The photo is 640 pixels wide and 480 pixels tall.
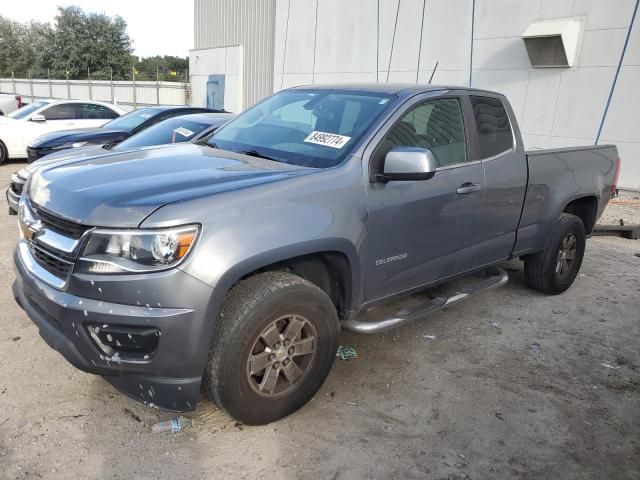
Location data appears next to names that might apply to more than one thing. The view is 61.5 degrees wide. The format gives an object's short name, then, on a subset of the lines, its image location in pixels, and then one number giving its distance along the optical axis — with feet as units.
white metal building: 30.09
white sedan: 38.17
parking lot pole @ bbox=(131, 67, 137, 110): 89.86
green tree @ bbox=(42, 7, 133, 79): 166.09
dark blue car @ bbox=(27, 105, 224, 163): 26.30
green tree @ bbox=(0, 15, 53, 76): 190.29
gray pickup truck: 7.76
